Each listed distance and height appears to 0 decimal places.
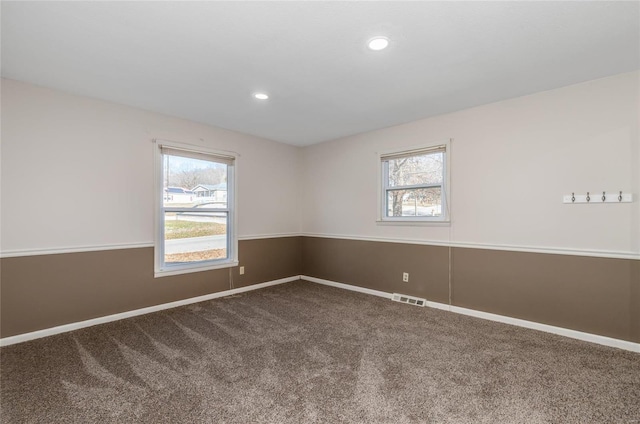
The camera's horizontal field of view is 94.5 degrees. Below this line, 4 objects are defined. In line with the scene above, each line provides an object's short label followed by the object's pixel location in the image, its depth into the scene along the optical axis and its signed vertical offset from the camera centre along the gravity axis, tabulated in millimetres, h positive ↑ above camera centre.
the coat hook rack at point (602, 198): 2607 +151
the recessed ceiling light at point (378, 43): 2098 +1241
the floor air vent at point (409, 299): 3833 -1139
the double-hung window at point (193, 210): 3730 +62
